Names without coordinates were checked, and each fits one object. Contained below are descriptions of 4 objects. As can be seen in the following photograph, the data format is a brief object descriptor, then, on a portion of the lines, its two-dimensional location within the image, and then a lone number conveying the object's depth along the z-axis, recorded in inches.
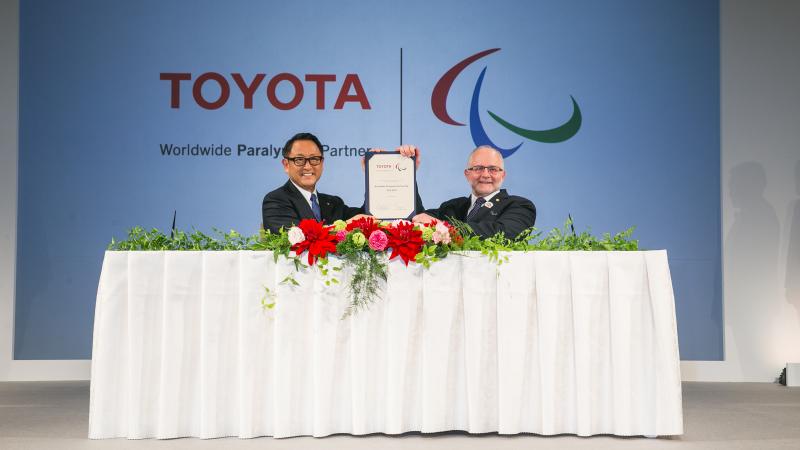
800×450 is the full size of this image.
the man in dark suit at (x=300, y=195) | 177.8
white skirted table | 129.9
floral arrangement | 129.6
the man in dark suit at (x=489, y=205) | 171.5
